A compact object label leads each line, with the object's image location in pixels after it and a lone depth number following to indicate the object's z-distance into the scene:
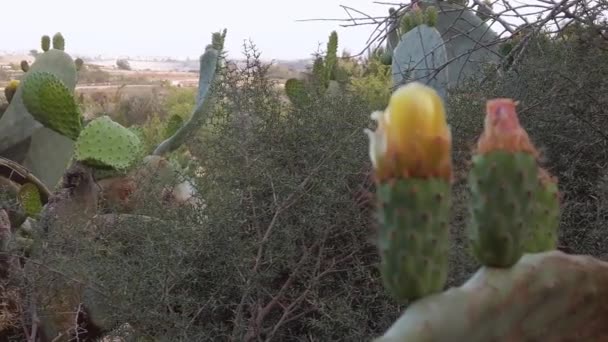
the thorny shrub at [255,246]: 2.95
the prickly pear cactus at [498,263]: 1.15
